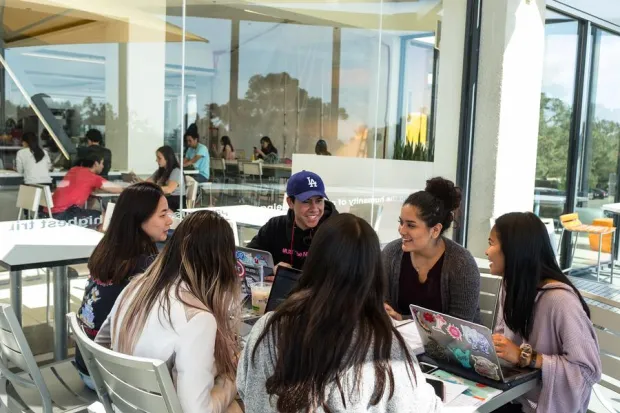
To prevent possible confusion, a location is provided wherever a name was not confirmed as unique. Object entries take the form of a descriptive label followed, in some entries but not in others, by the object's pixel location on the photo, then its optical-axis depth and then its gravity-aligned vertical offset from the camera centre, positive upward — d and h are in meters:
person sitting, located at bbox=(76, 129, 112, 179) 4.45 -0.07
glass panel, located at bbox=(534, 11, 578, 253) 6.23 +0.68
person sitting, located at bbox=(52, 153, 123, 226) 4.34 -0.36
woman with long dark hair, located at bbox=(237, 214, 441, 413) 1.34 -0.45
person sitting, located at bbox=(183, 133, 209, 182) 5.04 -0.10
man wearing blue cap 3.10 -0.40
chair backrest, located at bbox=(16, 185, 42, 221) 4.12 -0.41
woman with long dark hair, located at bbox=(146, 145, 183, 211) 4.87 -0.26
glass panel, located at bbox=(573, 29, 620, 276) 5.55 +0.13
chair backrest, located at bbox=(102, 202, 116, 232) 4.49 -0.55
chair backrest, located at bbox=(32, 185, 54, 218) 4.21 -0.42
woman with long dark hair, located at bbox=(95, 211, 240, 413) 1.66 -0.50
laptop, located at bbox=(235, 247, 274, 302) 2.63 -0.53
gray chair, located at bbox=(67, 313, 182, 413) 1.55 -0.67
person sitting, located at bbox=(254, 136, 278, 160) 5.85 -0.01
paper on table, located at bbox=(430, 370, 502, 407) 1.73 -0.72
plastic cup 2.55 -0.64
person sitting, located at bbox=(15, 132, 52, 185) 4.09 -0.16
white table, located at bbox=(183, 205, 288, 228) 5.07 -0.61
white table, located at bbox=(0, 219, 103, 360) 3.48 -0.70
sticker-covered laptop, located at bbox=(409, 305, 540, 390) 1.80 -0.63
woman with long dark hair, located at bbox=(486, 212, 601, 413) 1.97 -0.56
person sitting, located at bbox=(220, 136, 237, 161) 5.52 -0.02
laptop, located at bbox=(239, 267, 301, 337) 2.24 -0.53
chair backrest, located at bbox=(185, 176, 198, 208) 5.07 -0.40
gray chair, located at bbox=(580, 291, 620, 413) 2.43 -0.73
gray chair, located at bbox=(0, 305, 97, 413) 2.04 -0.98
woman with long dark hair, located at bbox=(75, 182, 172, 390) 2.23 -0.44
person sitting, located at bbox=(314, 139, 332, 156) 6.35 +0.02
